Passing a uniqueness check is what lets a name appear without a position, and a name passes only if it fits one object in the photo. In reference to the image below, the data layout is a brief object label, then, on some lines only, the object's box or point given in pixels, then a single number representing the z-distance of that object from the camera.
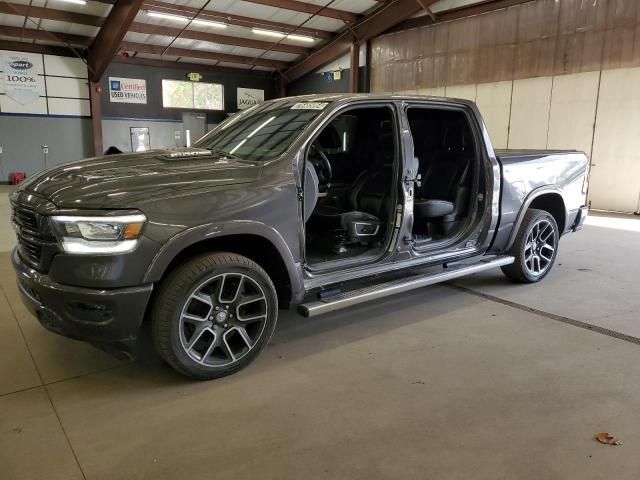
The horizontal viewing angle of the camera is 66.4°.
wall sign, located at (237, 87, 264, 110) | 20.70
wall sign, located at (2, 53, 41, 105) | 16.05
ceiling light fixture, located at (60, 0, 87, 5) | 12.88
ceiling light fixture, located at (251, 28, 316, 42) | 15.81
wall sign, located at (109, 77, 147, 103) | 18.25
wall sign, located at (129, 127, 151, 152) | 18.69
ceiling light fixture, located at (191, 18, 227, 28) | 14.79
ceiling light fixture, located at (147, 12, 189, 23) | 13.99
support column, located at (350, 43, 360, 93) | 16.53
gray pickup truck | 2.44
